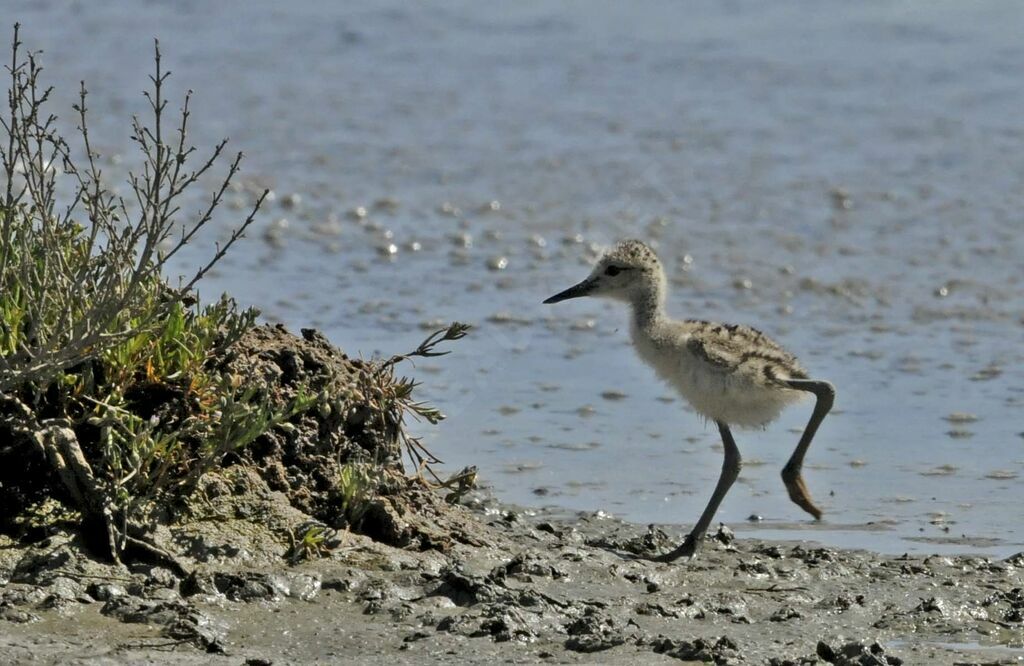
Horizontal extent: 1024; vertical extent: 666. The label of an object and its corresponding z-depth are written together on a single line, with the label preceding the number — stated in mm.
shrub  10016
